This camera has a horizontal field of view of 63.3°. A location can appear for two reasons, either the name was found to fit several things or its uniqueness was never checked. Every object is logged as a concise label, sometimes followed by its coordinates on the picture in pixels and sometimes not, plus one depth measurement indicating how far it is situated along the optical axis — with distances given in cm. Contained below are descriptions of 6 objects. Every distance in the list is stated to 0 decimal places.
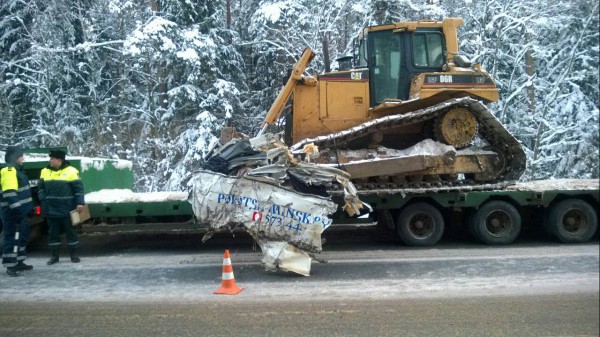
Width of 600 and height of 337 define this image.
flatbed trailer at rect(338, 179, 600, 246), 866
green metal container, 895
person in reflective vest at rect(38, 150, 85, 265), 786
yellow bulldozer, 895
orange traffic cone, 612
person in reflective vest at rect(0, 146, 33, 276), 730
